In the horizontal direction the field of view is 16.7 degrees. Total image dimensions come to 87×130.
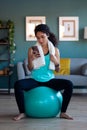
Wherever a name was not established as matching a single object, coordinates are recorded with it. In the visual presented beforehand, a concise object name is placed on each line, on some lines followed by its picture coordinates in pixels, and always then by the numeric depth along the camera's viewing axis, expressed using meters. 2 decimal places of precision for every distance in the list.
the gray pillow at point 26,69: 6.12
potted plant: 6.34
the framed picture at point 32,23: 6.57
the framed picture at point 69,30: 6.59
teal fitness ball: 3.87
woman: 3.94
